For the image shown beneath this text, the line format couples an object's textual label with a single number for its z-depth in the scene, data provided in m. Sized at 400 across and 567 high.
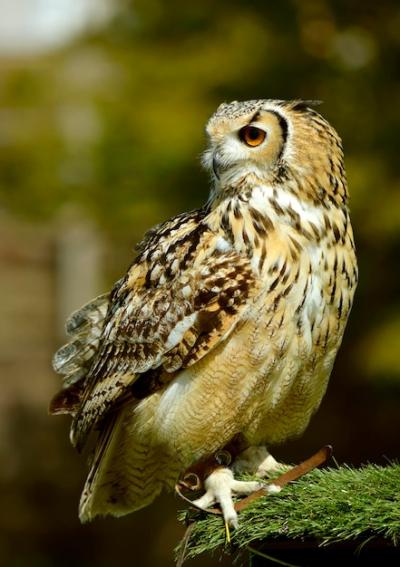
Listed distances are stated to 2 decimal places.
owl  6.54
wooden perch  5.19
